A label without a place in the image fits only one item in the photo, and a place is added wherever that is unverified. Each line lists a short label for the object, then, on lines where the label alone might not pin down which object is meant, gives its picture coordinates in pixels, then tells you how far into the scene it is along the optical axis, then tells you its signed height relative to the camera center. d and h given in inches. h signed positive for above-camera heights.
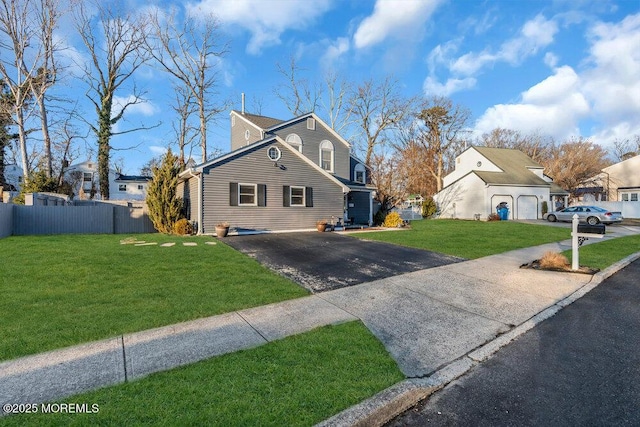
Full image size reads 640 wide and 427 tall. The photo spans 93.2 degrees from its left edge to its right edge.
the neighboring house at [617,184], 1283.1 +114.4
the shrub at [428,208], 1195.9 +14.1
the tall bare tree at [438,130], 1466.5 +403.8
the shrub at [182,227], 539.8 -20.9
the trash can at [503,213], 978.1 -8.5
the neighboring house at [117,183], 1564.2 +182.7
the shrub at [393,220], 749.3 -20.0
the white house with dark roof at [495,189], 1001.5 +75.9
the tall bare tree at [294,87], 1239.5 +533.4
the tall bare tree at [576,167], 1579.7 +226.2
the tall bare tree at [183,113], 1085.8 +379.4
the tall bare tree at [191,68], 978.1 +505.4
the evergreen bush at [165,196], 558.3 +36.6
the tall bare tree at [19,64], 708.0 +371.7
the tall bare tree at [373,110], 1327.5 +449.1
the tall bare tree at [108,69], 904.9 +450.0
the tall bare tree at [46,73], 738.2 +367.0
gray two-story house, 550.6 +54.4
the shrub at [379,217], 856.3 -13.3
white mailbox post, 283.4 -26.6
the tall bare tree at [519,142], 1800.0 +410.8
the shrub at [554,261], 293.3 -51.2
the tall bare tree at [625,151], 1786.0 +345.9
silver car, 814.8 -16.5
